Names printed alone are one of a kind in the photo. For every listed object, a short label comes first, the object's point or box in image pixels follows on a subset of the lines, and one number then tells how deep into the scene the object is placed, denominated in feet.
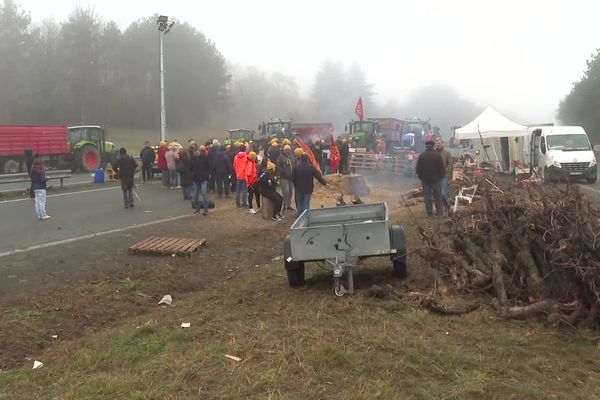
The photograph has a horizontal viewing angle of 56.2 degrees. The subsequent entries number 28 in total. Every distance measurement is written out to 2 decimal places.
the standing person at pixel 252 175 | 46.55
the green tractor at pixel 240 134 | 116.88
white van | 67.56
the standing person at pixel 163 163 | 66.18
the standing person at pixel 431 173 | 40.63
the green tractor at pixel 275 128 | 109.81
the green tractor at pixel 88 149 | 94.12
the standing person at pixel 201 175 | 46.93
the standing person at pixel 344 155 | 73.82
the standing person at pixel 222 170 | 55.95
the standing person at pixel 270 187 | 44.11
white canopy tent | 72.23
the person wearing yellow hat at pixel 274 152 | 51.85
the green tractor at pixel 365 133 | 110.52
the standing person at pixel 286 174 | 46.06
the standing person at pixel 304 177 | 40.16
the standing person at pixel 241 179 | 48.08
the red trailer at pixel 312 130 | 116.06
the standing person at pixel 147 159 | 73.20
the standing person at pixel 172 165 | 63.82
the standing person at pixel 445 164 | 42.39
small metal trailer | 21.76
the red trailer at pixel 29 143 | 86.02
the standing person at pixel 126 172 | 49.34
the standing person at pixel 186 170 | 49.16
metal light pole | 86.48
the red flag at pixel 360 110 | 112.57
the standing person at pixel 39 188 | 42.96
